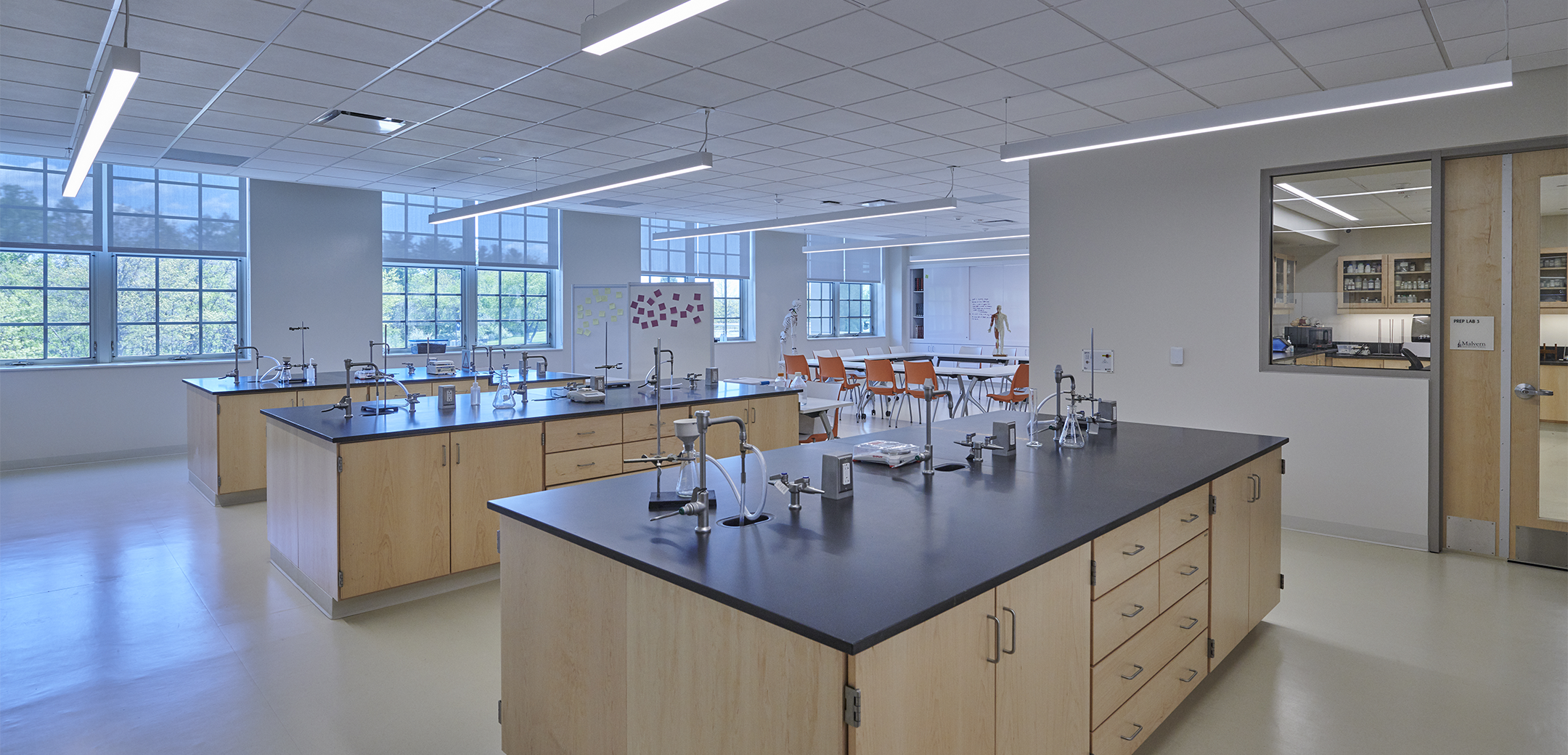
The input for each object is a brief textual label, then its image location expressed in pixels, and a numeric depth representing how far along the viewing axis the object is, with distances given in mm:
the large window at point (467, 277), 9477
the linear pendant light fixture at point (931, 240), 11773
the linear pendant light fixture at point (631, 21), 2838
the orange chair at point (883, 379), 9461
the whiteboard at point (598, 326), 9672
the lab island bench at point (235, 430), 5676
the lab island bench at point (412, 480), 3590
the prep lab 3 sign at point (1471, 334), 4453
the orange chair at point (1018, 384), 8453
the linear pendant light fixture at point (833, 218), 7684
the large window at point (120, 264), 7238
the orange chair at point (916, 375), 9195
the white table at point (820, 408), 7082
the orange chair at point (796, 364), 10273
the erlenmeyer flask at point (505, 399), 4594
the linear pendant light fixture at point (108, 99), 3301
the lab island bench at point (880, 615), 1501
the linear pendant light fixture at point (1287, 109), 3475
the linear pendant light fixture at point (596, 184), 5754
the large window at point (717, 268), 12188
